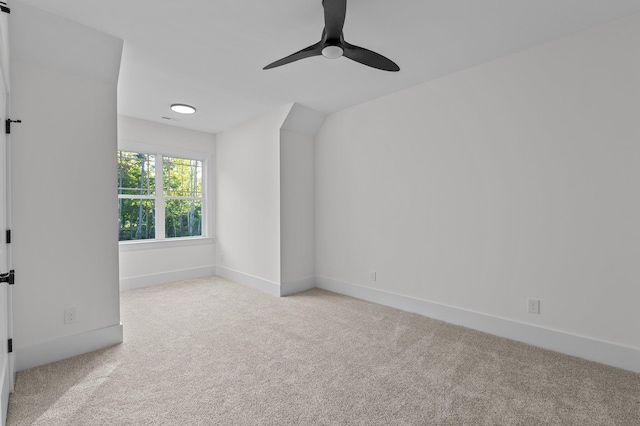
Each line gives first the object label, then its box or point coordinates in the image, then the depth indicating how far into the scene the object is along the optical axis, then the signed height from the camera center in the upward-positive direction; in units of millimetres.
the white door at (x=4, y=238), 1640 -117
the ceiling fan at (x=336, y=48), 1712 +1071
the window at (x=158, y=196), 4520 +301
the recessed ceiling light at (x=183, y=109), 3889 +1382
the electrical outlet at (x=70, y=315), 2379 -776
